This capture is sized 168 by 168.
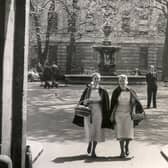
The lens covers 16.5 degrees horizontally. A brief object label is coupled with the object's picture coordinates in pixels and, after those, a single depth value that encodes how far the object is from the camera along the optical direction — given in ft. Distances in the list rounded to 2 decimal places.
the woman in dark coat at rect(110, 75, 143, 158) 41.83
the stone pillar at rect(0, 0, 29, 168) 33.81
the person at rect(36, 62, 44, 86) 184.54
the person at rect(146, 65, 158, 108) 79.67
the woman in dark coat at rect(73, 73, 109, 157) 42.04
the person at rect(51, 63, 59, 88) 126.99
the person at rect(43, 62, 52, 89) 125.06
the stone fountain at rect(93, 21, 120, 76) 145.89
